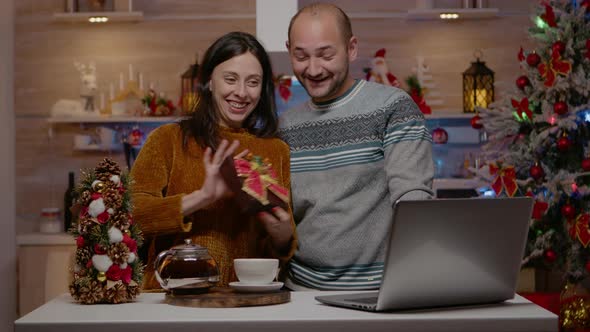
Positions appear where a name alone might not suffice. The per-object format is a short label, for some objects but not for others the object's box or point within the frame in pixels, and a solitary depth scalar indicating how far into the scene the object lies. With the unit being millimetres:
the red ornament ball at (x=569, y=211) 4105
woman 2129
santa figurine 5054
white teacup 1756
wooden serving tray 1631
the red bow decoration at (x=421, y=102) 5031
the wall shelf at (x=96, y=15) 5184
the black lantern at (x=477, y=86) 5121
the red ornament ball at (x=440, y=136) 5117
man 2277
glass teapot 1729
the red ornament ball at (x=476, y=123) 4543
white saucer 1736
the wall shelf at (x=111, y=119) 5113
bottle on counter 4965
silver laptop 1513
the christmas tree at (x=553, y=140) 4160
